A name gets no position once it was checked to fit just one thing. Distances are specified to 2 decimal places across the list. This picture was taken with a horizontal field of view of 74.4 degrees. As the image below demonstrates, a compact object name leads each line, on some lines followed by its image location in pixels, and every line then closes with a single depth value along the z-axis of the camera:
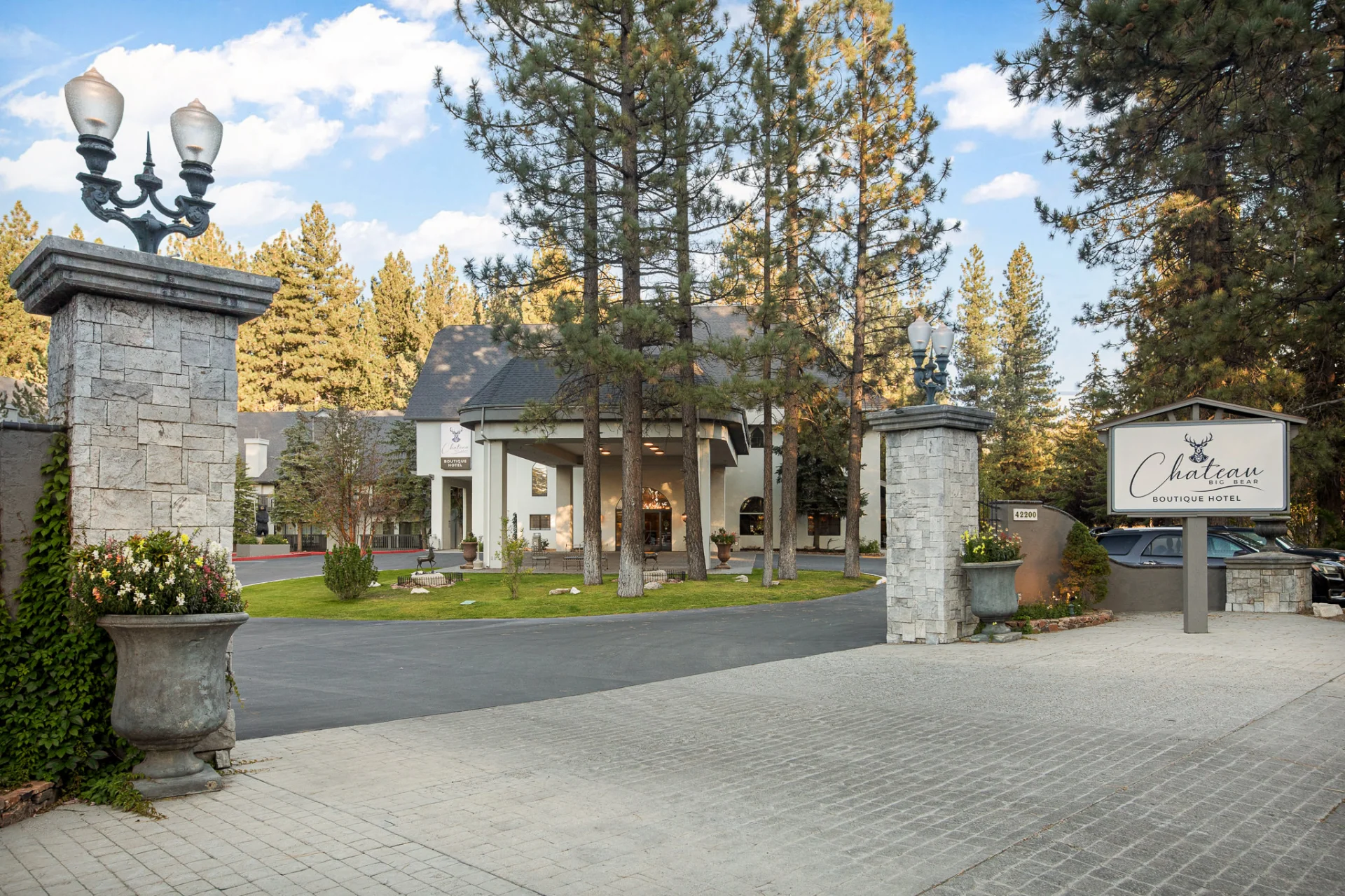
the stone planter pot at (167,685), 5.32
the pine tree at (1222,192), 7.50
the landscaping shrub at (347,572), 19.34
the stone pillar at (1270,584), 15.48
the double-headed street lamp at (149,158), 5.79
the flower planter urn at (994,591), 11.83
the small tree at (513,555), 19.22
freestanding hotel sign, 12.62
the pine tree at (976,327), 50.62
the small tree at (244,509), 38.81
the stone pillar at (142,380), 5.69
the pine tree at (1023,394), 43.31
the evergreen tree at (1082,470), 34.59
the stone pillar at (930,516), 11.97
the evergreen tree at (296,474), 35.69
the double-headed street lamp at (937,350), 12.54
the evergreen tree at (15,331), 48.09
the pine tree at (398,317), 63.59
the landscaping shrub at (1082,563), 14.13
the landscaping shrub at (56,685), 5.34
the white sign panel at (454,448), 41.16
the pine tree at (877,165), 23.47
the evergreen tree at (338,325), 60.12
